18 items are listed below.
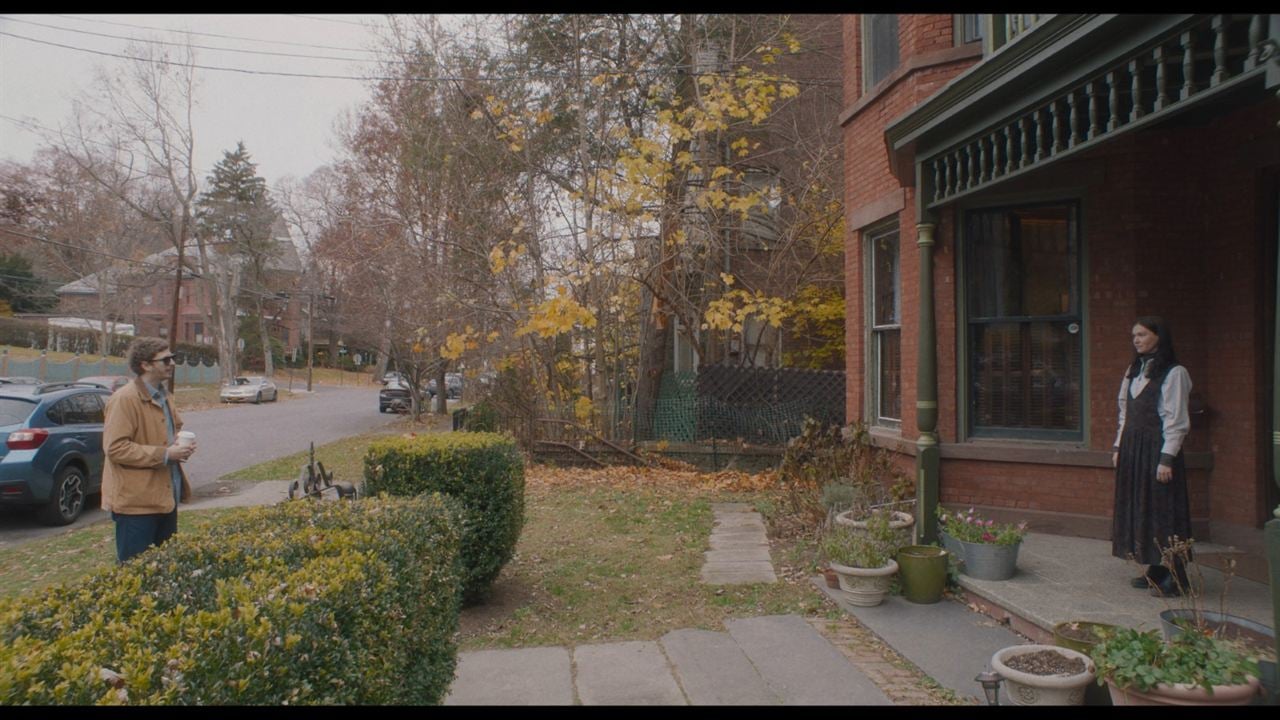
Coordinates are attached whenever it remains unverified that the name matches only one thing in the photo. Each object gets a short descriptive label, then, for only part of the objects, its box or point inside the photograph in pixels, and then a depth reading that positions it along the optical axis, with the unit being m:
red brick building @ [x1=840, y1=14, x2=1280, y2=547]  5.54
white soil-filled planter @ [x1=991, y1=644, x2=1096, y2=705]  3.66
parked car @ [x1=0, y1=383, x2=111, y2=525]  9.66
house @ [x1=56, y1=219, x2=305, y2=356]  47.34
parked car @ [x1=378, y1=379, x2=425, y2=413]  31.55
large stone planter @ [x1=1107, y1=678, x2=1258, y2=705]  3.10
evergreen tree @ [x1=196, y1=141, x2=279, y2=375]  48.53
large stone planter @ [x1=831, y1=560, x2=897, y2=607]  5.63
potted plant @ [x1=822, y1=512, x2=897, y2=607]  5.65
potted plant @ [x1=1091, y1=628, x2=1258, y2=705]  3.12
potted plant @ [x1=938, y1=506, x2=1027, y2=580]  5.49
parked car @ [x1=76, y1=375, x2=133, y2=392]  18.53
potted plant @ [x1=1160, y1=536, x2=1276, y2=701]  3.56
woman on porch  4.95
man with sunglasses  5.00
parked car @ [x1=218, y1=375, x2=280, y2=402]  38.69
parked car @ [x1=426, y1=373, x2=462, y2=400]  40.67
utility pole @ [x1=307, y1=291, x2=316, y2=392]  46.70
